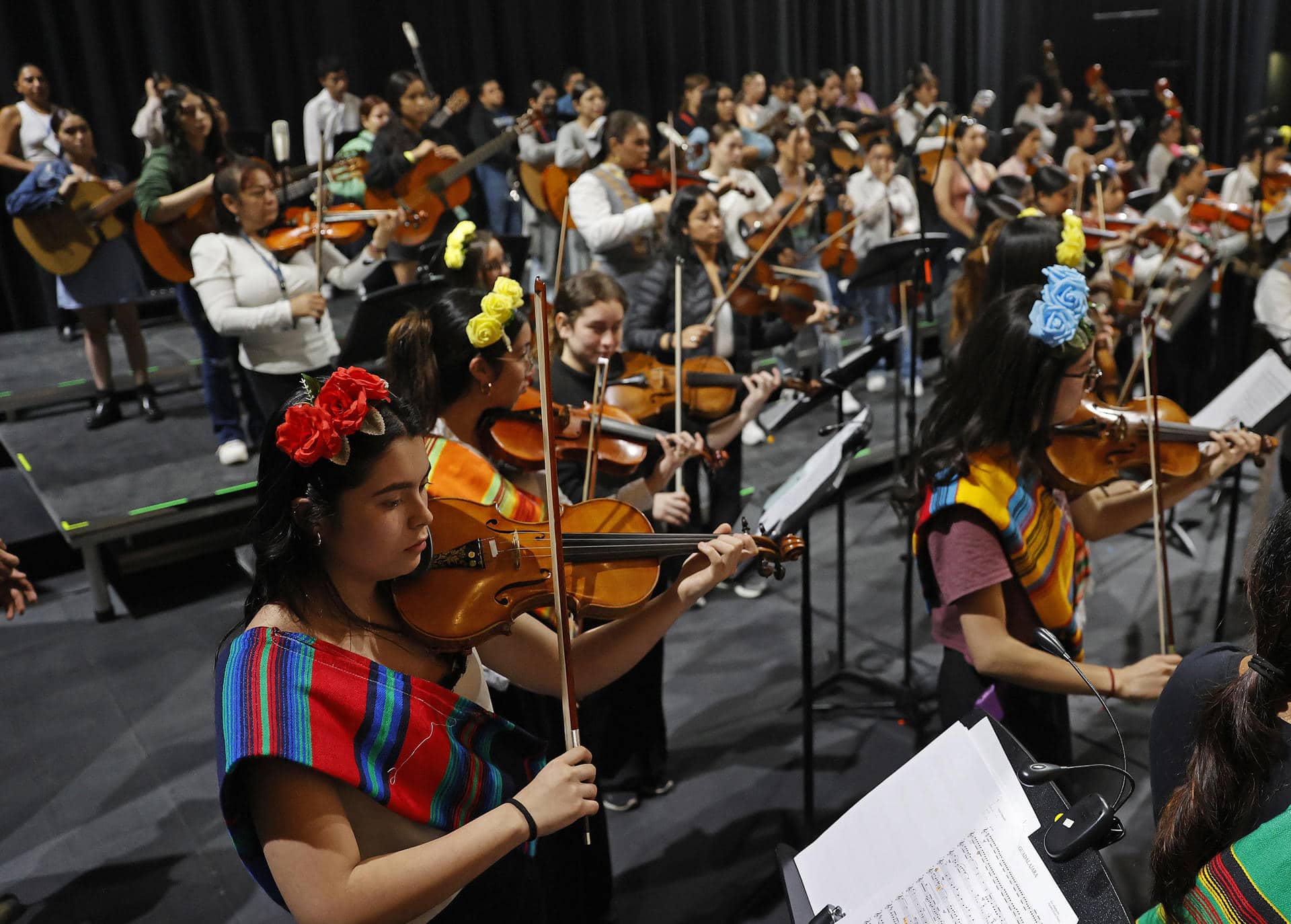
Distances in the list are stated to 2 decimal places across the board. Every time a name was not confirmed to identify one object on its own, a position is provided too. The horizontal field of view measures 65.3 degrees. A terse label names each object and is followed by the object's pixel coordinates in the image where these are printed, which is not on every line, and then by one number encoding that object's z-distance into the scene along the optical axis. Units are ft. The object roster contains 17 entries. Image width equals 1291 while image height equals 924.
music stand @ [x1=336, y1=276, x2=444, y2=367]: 10.00
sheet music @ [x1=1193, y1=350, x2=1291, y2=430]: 8.60
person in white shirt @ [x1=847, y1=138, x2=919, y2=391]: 20.03
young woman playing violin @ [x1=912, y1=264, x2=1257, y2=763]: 6.10
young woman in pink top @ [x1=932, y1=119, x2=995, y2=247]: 20.12
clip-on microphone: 3.28
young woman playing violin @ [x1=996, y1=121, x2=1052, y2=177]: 22.58
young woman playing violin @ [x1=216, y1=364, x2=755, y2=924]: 3.73
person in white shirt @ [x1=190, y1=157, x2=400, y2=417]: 11.69
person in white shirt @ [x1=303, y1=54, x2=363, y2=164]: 22.90
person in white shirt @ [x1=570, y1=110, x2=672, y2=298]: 14.80
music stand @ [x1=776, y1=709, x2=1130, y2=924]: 3.15
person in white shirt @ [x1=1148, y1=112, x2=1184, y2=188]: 28.53
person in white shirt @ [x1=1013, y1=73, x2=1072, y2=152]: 33.73
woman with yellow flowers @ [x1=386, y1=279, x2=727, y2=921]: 6.22
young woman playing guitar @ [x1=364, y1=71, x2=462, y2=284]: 16.97
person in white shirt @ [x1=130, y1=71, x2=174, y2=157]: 19.44
